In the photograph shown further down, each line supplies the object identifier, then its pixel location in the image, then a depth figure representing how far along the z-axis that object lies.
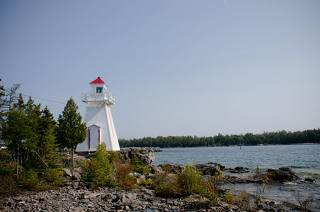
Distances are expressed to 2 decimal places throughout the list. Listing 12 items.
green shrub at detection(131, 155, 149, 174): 22.09
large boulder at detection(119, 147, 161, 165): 28.85
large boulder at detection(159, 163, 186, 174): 26.43
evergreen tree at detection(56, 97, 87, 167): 19.66
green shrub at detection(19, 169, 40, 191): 11.91
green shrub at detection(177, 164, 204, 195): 11.85
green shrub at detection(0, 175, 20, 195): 10.77
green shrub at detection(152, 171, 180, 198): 12.18
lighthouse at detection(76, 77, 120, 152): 27.92
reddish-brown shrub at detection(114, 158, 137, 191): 14.27
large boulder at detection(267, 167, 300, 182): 20.91
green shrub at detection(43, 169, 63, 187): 13.41
